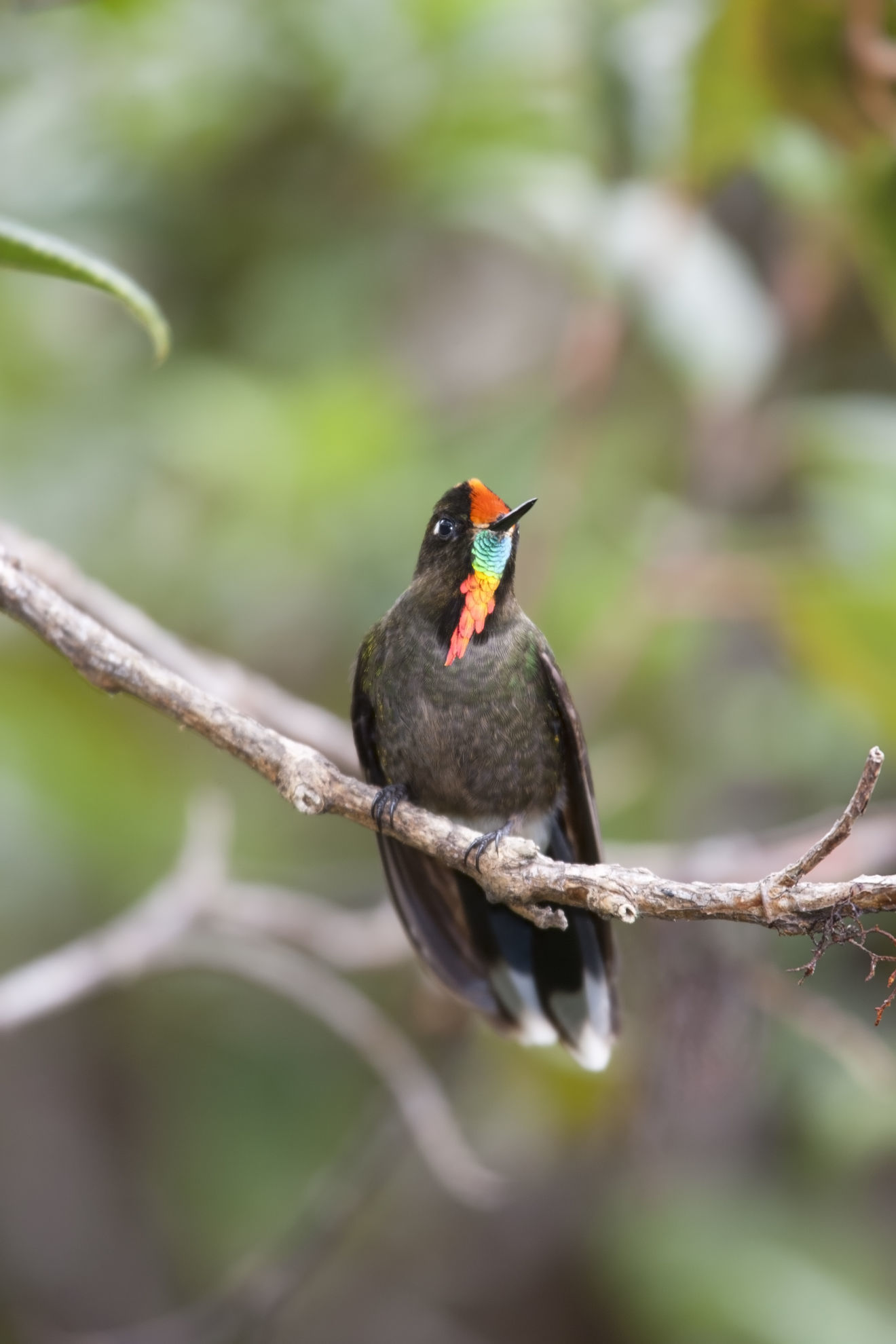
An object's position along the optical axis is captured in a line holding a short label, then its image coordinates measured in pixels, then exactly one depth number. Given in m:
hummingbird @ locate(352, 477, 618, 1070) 5.06
